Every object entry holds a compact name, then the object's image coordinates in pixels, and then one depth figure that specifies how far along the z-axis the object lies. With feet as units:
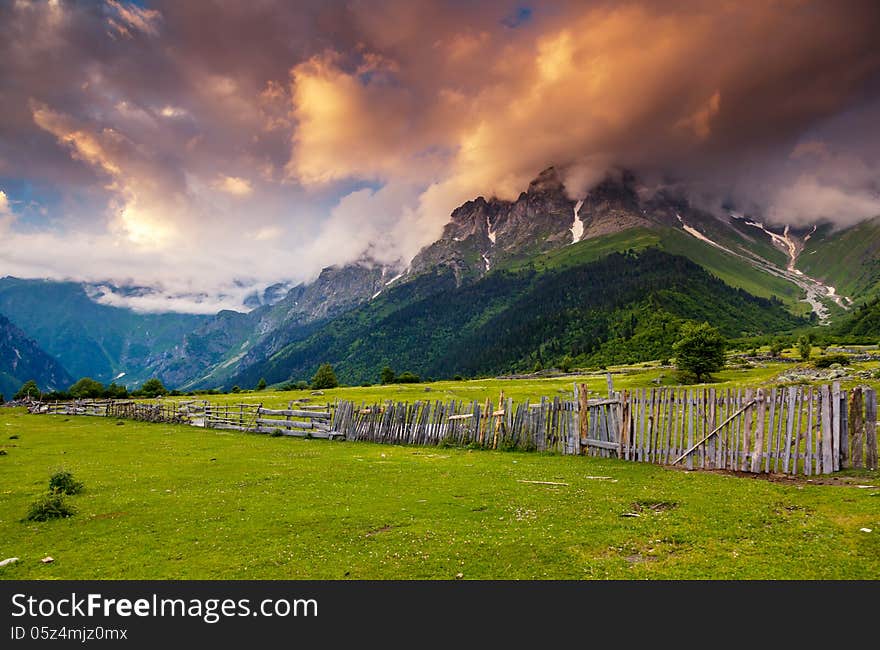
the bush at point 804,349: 319.29
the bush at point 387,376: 406.15
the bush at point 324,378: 355.56
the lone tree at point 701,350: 252.62
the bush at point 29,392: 356.38
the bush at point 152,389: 357.82
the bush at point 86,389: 339.57
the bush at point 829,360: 233.45
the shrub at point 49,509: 41.06
